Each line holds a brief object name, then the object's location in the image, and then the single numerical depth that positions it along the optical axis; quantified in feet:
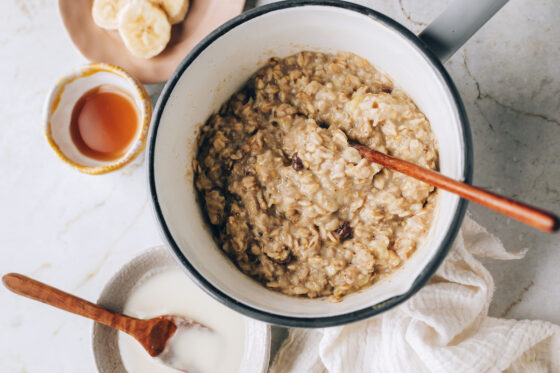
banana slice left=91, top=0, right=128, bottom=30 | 1.27
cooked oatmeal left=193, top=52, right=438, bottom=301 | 0.98
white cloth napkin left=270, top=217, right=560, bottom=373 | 1.10
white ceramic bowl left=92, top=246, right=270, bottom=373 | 1.19
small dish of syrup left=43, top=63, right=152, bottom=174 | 1.27
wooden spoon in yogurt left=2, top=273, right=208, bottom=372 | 1.20
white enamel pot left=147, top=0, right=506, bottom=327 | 0.87
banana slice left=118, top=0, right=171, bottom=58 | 1.25
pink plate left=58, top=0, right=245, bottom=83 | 1.26
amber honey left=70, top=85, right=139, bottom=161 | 1.31
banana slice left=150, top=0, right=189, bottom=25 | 1.25
